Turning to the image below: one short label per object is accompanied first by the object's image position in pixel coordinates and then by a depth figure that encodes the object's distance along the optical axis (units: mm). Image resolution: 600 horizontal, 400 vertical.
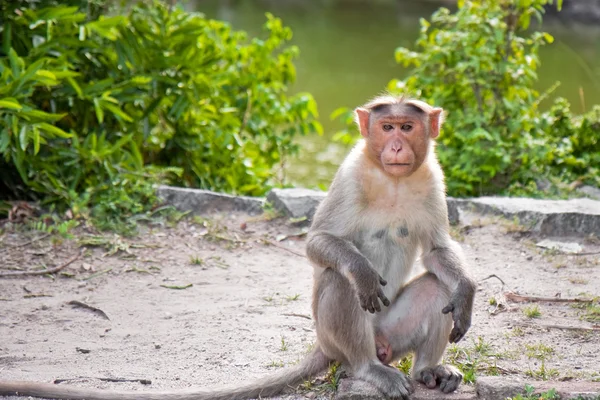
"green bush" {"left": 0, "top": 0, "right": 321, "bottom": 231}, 14727
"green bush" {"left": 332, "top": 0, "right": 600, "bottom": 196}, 16578
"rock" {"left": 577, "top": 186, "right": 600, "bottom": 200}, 16156
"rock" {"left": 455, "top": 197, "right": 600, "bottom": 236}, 13805
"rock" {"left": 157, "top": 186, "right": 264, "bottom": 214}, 15344
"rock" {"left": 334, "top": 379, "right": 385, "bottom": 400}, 8594
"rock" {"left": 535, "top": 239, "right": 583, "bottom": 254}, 13234
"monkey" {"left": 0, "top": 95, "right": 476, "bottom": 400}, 8750
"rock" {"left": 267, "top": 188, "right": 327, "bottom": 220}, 14844
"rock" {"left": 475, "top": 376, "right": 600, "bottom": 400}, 8406
